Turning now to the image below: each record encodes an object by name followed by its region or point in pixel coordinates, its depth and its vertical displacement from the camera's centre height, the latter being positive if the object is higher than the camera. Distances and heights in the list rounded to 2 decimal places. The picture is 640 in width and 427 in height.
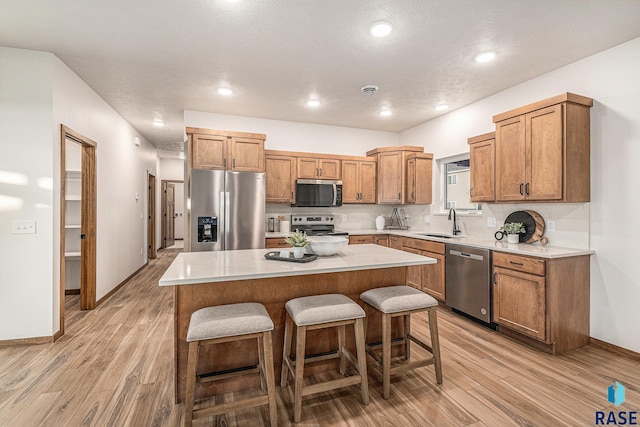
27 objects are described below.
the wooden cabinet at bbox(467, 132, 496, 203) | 3.50 +0.56
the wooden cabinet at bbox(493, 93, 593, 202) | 2.77 +0.61
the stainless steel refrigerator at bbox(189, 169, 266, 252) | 3.80 +0.04
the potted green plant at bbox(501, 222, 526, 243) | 3.31 -0.20
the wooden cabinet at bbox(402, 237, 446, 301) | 3.84 -0.78
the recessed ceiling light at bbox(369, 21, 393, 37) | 2.34 +1.47
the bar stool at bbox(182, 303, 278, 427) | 1.62 -0.67
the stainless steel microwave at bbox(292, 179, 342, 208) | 4.71 +0.32
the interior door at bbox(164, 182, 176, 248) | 9.06 -0.03
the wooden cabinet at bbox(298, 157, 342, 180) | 4.78 +0.73
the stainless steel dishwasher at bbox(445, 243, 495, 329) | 3.20 -0.77
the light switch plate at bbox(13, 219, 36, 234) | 2.76 -0.13
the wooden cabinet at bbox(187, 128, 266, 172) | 4.02 +0.87
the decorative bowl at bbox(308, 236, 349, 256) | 2.37 -0.26
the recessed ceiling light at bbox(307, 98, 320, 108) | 4.07 +1.53
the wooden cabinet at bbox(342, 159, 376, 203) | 5.04 +0.54
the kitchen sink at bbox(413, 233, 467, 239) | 4.19 -0.33
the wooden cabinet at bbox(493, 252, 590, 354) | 2.66 -0.81
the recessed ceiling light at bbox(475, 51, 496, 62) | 2.80 +1.49
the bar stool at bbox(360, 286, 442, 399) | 2.02 -0.67
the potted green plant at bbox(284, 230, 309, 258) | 2.23 -0.23
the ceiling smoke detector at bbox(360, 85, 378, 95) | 3.58 +1.50
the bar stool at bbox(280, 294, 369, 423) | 1.81 -0.73
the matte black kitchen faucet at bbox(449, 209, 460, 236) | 4.35 -0.18
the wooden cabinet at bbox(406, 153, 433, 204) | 4.87 +0.57
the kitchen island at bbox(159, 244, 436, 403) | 1.91 -0.54
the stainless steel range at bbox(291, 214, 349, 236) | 4.95 -0.19
